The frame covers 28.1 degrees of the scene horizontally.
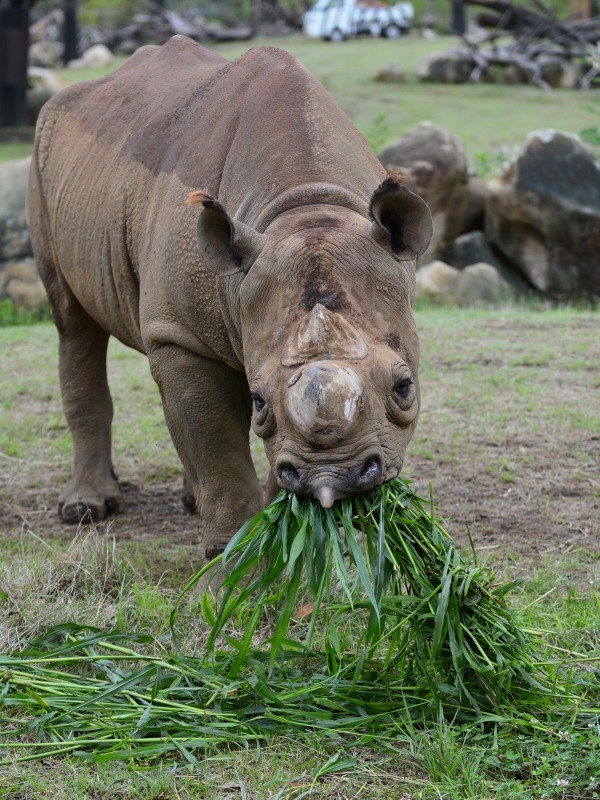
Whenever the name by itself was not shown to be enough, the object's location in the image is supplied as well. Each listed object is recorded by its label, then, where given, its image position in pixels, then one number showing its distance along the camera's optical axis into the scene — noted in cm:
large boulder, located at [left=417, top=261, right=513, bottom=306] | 1142
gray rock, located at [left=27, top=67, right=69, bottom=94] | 2231
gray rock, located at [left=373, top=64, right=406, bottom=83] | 2278
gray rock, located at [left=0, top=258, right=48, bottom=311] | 1153
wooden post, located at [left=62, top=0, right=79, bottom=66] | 3084
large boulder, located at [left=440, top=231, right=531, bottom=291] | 1226
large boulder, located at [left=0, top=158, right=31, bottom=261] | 1157
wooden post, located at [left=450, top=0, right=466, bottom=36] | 2972
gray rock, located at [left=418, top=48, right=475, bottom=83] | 2291
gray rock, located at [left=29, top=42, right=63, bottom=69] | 3112
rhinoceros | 349
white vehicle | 3064
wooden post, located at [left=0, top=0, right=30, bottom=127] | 1958
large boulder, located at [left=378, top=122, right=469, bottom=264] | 1209
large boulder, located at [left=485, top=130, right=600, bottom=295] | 1151
